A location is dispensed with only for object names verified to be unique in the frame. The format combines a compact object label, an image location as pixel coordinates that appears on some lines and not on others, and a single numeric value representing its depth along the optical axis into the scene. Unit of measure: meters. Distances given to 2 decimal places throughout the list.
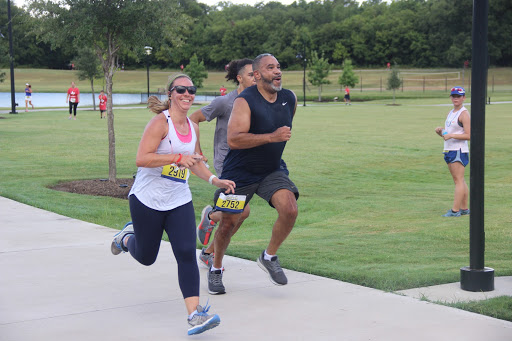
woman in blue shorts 10.60
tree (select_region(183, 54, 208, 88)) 82.88
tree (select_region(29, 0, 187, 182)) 13.24
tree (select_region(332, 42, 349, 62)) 135.25
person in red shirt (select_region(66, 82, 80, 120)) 38.03
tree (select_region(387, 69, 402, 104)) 65.81
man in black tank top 5.97
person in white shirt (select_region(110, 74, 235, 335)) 5.05
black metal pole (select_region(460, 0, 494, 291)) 6.07
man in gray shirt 7.13
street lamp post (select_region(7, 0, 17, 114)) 43.75
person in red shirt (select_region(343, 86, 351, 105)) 64.55
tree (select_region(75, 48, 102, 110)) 49.25
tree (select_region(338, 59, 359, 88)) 84.50
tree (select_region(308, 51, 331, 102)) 78.88
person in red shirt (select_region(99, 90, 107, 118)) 39.56
